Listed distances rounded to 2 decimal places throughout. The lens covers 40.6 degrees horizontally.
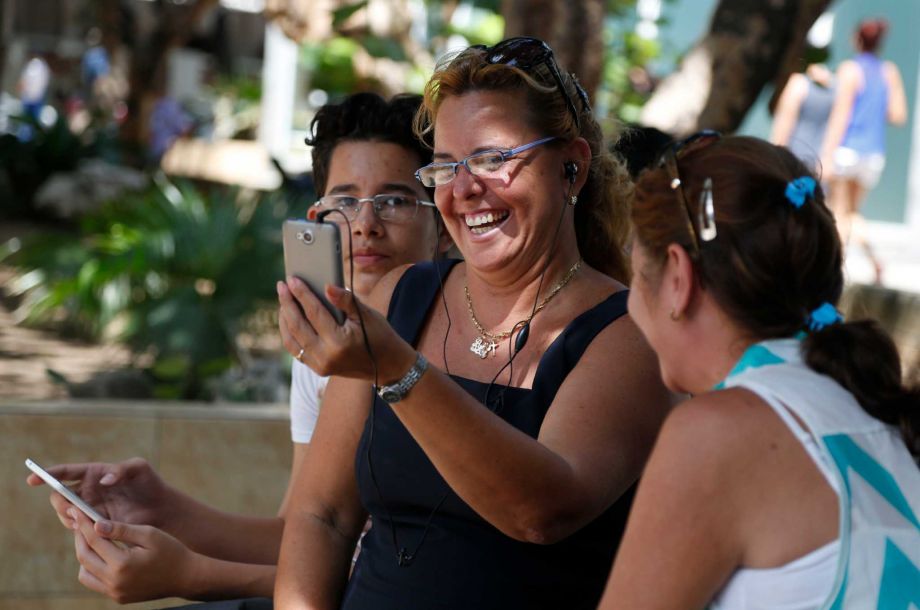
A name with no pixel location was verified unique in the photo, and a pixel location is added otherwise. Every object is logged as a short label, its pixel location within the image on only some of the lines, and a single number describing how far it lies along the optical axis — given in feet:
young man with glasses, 7.85
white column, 67.87
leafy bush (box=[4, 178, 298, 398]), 18.54
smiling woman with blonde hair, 6.40
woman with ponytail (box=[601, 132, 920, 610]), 5.03
